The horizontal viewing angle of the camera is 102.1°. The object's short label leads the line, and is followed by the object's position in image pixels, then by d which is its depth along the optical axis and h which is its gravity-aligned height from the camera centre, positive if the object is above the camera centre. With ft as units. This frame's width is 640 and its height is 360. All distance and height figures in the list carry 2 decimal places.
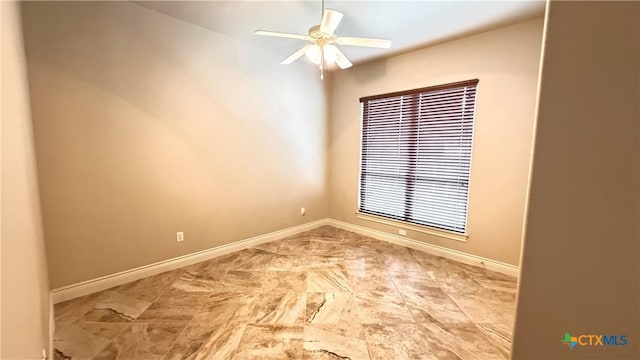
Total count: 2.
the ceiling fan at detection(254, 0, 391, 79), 6.72 +3.30
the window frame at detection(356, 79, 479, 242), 10.68 -1.79
